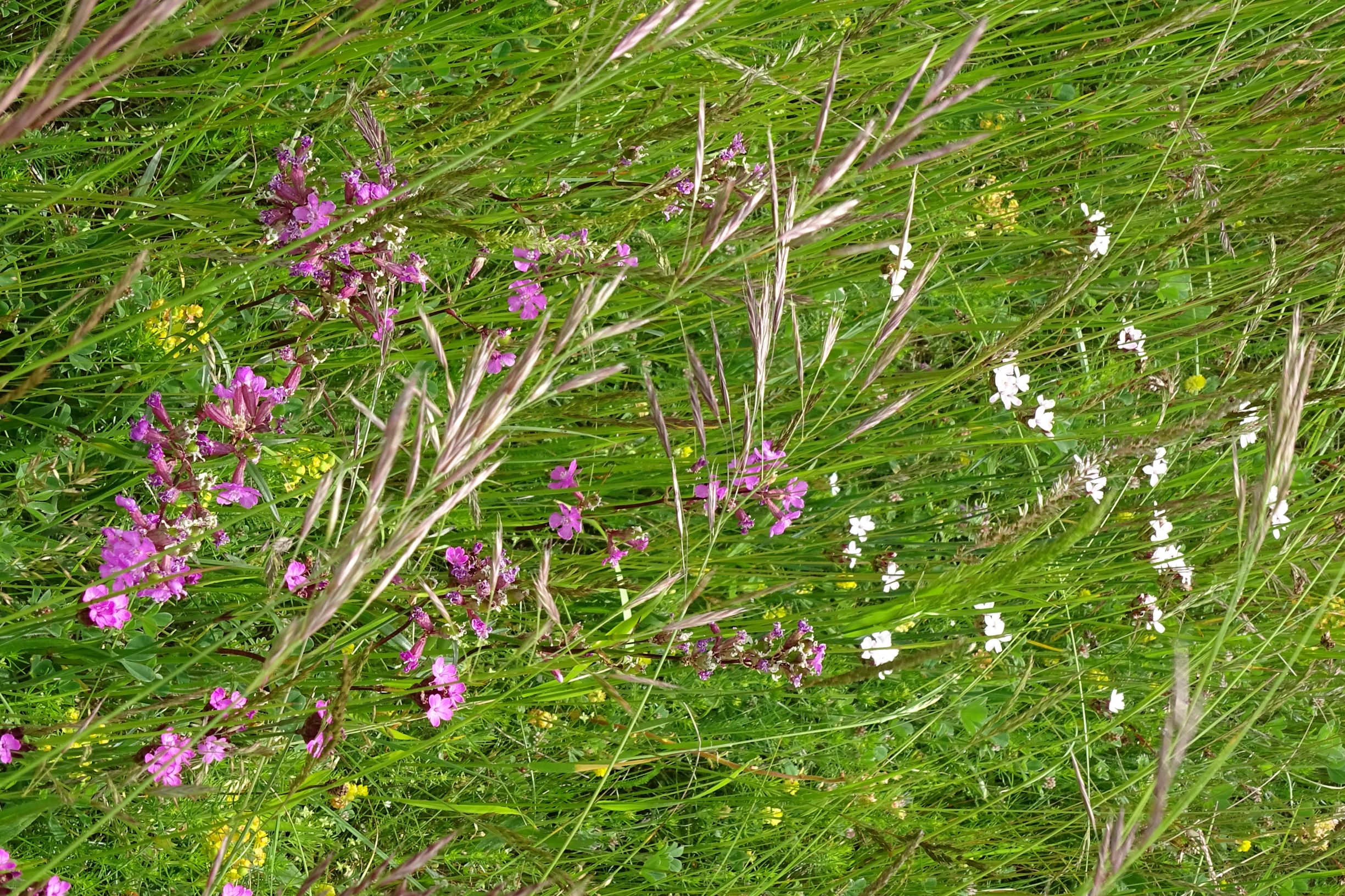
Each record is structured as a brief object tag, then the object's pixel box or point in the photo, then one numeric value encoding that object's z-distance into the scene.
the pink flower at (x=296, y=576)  1.36
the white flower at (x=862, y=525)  1.66
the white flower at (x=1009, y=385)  1.61
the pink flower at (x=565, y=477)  1.50
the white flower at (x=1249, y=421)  1.52
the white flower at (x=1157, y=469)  1.66
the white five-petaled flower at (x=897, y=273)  1.52
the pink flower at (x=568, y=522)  1.48
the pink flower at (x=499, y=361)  1.45
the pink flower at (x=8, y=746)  1.37
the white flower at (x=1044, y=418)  1.59
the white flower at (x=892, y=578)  1.61
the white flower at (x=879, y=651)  1.67
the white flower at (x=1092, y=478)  1.49
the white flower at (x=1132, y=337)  1.66
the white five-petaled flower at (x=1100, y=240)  1.62
